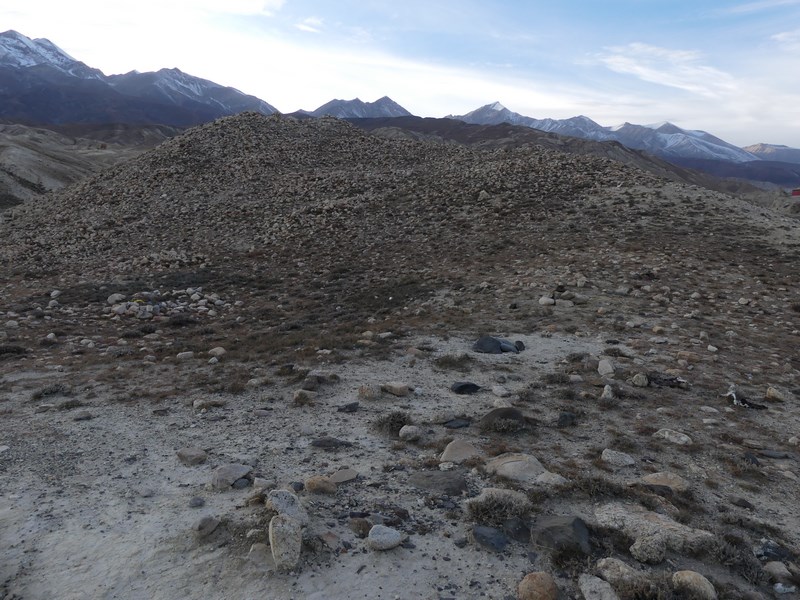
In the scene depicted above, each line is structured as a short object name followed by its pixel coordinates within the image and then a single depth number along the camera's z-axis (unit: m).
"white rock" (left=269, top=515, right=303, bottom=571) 4.06
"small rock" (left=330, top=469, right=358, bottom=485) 5.33
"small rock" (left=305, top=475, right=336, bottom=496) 5.11
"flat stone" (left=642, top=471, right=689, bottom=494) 5.20
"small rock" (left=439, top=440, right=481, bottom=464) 5.78
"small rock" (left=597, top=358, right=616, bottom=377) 8.19
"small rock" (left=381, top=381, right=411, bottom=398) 7.68
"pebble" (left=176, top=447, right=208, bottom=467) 5.82
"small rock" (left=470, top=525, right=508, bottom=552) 4.32
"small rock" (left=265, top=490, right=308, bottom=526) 4.49
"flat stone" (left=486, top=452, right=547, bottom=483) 5.33
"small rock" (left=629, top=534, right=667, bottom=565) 4.11
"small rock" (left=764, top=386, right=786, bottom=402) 7.45
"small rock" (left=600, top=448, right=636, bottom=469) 5.68
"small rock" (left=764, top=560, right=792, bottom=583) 4.00
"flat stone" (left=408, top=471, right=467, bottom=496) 5.16
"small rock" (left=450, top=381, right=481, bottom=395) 7.79
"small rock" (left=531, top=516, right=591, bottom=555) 4.21
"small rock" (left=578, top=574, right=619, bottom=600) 3.74
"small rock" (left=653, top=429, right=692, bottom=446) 6.16
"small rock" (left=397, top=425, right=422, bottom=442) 6.31
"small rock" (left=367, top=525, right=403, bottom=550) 4.30
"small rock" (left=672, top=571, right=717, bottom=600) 3.70
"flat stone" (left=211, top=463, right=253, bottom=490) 5.26
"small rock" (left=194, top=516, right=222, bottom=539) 4.51
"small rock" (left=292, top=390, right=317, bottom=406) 7.44
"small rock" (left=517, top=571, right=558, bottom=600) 3.77
